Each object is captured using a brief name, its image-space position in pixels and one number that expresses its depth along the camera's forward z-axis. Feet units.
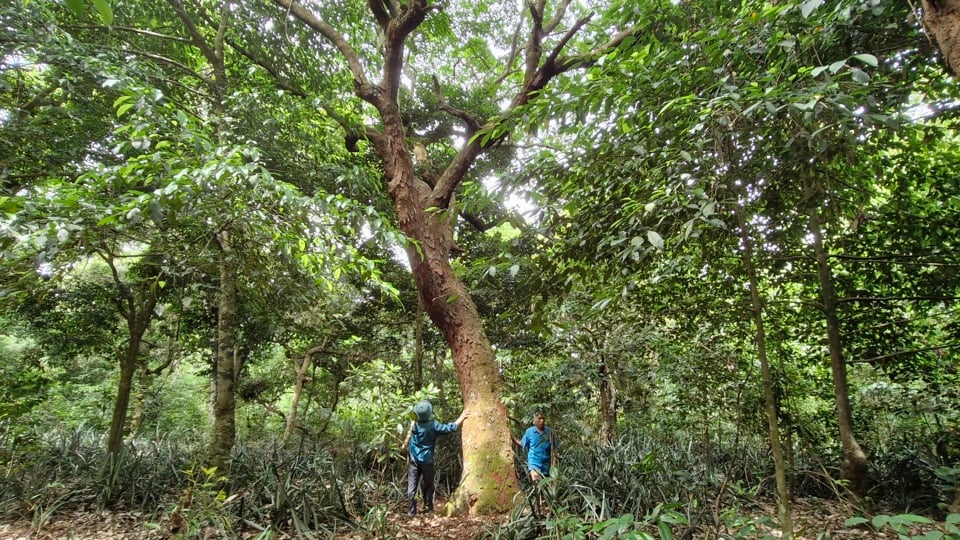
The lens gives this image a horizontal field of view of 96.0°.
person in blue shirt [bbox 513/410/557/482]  17.06
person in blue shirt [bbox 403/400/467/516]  15.82
